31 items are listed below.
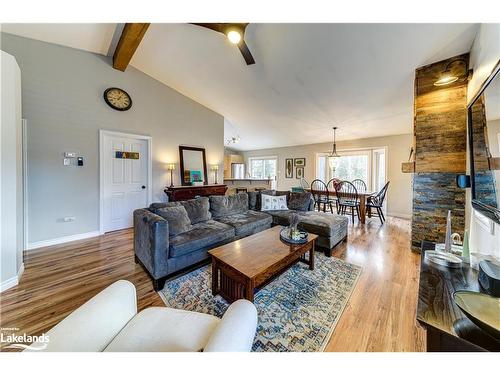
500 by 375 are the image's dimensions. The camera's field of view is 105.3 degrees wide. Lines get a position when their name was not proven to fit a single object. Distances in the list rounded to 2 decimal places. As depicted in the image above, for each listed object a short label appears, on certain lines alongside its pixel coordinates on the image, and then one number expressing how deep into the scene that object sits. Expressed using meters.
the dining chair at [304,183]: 6.63
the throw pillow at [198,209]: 2.75
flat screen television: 1.08
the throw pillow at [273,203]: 3.65
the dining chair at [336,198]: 4.73
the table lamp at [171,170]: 4.46
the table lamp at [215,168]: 5.43
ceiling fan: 1.96
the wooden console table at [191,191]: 4.28
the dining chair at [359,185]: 5.20
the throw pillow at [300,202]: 3.68
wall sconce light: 2.29
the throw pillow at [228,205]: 3.18
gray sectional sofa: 1.96
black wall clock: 3.61
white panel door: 3.69
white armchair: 0.74
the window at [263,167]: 8.03
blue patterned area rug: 1.36
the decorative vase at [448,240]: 1.29
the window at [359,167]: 5.42
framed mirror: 4.80
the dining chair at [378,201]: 4.34
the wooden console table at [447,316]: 0.65
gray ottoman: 2.69
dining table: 4.33
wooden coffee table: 1.55
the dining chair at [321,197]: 4.95
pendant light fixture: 4.78
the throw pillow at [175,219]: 2.27
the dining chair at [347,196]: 4.43
